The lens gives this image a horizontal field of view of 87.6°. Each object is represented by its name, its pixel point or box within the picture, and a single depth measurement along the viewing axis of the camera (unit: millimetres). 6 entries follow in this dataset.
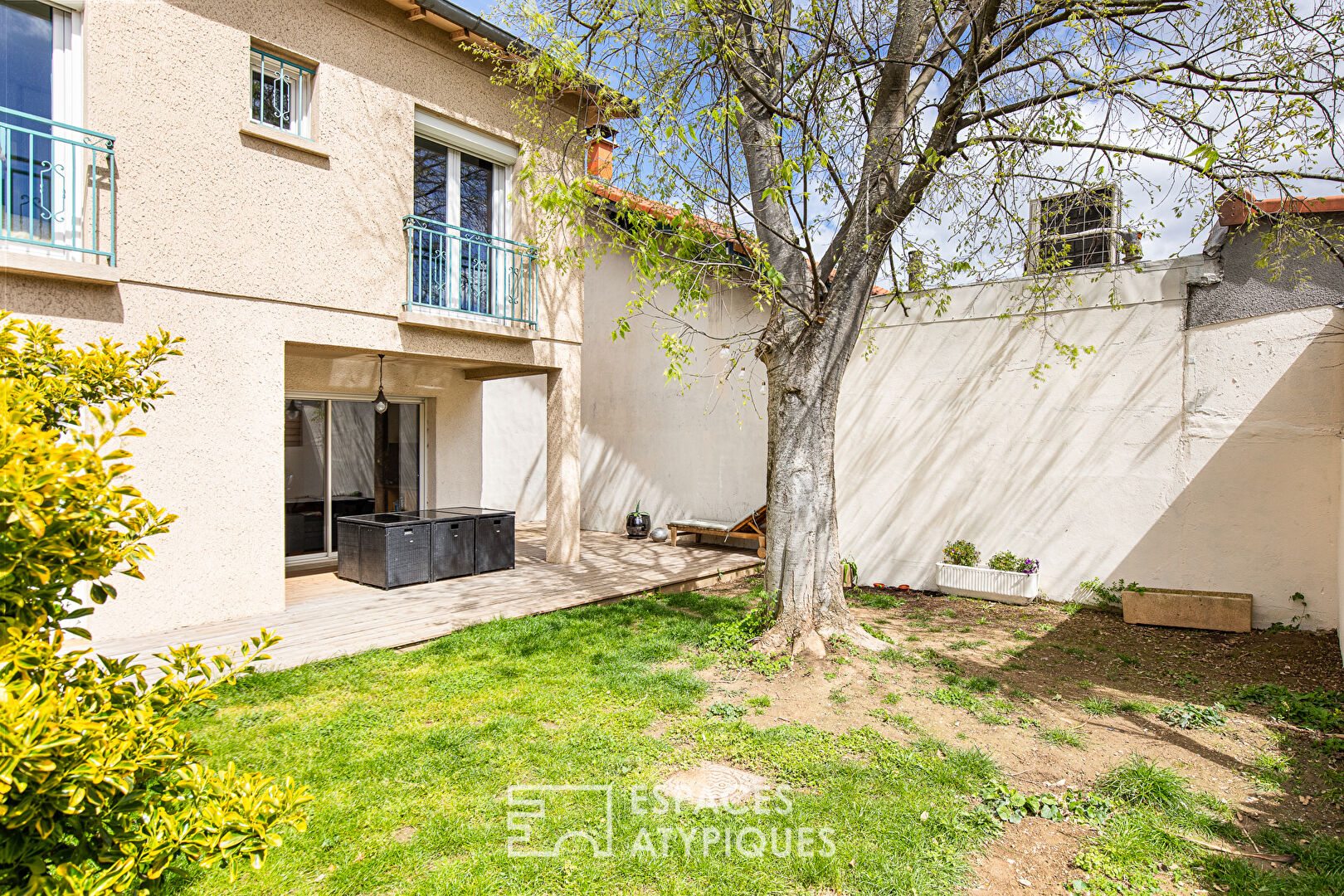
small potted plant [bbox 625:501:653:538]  12711
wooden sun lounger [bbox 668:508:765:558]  10859
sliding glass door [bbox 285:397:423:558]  9625
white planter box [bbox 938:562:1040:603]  8141
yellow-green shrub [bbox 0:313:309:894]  1284
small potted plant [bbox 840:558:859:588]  9391
